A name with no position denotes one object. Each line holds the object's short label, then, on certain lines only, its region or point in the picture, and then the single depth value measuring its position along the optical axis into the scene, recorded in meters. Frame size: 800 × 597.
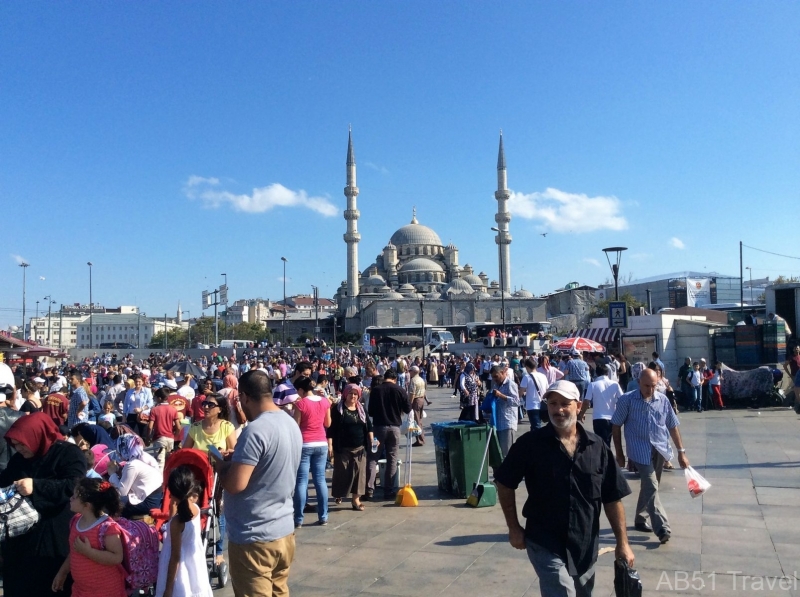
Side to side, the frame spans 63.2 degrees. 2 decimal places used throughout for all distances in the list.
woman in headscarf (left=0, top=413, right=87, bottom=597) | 3.71
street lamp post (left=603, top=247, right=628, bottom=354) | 19.23
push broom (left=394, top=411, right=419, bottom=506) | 6.99
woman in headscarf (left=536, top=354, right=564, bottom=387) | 11.91
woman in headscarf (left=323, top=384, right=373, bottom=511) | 6.97
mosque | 78.77
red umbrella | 20.09
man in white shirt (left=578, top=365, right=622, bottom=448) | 7.82
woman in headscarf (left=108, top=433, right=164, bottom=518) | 4.48
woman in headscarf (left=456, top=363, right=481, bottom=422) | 9.42
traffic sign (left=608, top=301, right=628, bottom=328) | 16.38
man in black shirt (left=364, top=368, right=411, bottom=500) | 7.49
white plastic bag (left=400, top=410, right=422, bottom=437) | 8.28
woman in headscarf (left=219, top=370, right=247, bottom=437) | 6.78
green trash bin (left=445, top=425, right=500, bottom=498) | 7.17
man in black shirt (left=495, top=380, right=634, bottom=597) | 3.05
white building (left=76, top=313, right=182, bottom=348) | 122.44
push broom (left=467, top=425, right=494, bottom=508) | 6.73
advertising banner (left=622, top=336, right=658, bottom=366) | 17.38
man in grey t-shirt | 3.26
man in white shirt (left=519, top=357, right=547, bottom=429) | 9.81
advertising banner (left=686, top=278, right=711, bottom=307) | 67.12
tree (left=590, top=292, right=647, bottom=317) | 63.50
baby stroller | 3.87
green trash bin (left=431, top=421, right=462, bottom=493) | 7.34
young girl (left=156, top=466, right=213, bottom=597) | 3.56
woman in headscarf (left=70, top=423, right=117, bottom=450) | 5.25
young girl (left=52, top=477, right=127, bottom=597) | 3.44
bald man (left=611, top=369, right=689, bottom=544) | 5.46
